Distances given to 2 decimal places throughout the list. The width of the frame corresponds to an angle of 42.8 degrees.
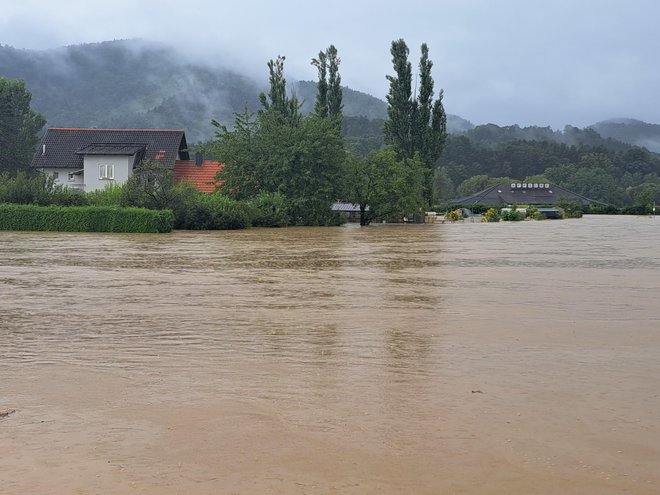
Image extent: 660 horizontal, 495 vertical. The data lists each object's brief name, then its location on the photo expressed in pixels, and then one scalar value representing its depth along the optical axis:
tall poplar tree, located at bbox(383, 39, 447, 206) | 66.19
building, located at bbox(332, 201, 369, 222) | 75.34
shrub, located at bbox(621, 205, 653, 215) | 105.38
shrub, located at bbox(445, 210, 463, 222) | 79.31
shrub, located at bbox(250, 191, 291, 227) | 49.28
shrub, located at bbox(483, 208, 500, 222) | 75.94
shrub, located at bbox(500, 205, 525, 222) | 78.56
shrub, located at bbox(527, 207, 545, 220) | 83.31
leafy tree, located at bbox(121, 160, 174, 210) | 43.62
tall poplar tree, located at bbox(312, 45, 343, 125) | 65.69
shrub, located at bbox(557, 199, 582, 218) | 88.81
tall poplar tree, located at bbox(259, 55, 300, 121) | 65.12
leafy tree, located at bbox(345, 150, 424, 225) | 58.16
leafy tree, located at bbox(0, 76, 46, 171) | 83.75
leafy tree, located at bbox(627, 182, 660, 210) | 129.21
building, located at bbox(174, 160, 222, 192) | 61.53
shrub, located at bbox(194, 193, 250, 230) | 44.69
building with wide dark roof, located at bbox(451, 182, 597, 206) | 116.62
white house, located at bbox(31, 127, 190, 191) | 62.56
